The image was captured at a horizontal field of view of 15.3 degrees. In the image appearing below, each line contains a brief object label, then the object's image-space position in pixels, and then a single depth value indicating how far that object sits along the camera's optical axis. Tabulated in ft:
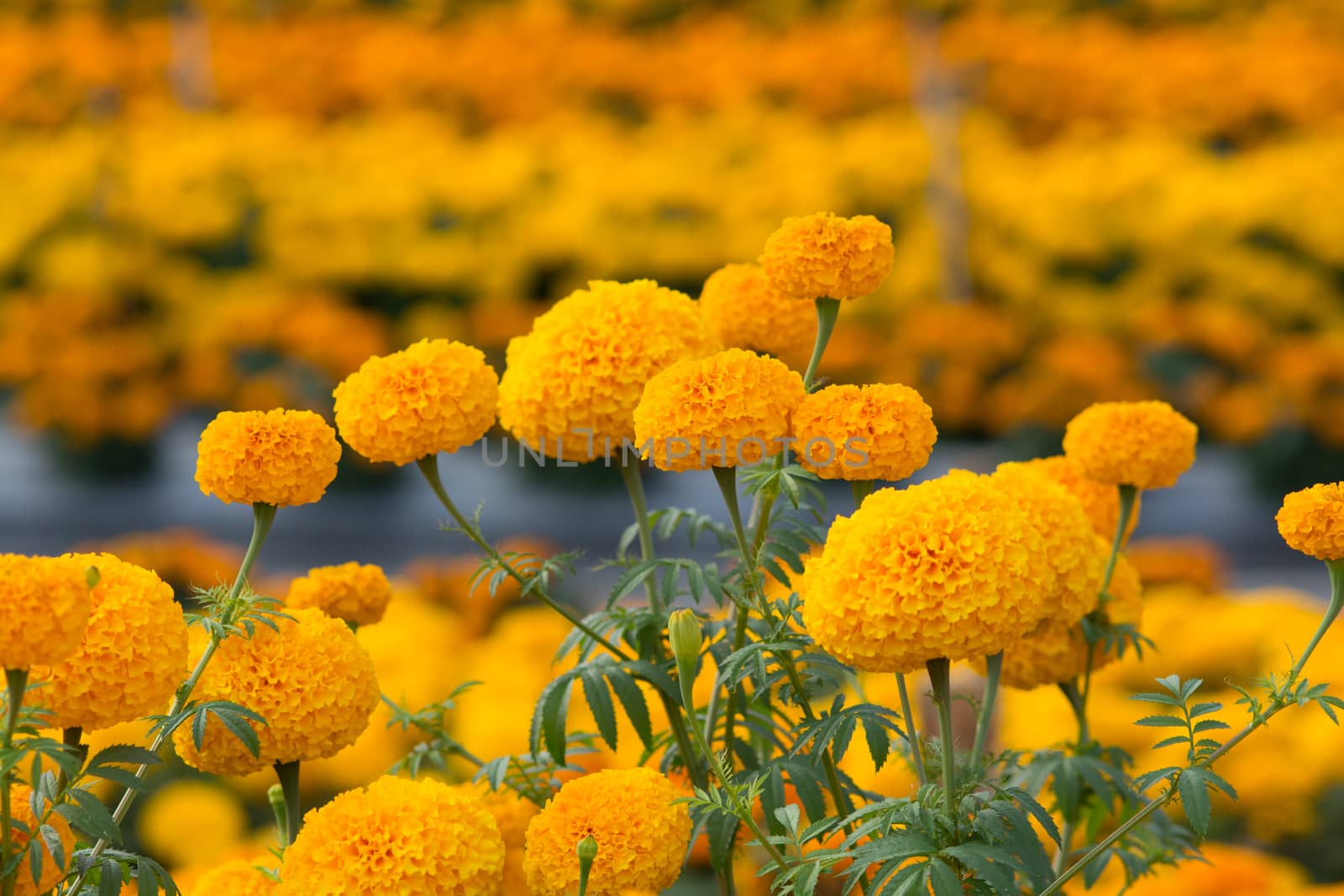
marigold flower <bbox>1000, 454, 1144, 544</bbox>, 6.83
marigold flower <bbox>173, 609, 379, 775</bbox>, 6.20
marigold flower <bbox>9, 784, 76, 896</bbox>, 6.06
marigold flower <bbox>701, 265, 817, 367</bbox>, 6.69
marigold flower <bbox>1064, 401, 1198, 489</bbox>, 6.68
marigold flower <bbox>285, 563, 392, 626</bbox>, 6.56
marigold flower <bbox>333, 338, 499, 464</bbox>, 6.37
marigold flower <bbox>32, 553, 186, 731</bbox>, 6.03
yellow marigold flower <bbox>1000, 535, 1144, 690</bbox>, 6.65
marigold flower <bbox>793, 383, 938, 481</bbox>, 6.19
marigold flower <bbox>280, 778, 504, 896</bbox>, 6.08
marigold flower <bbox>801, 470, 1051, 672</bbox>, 6.01
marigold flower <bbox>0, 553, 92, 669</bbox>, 5.83
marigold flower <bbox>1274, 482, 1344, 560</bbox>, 6.20
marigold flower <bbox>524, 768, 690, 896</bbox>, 6.13
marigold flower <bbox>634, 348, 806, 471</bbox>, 6.19
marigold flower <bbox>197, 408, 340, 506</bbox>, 6.23
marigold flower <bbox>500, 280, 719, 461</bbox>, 6.46
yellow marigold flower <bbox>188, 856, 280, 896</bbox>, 6.32
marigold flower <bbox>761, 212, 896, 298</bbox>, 6.38
